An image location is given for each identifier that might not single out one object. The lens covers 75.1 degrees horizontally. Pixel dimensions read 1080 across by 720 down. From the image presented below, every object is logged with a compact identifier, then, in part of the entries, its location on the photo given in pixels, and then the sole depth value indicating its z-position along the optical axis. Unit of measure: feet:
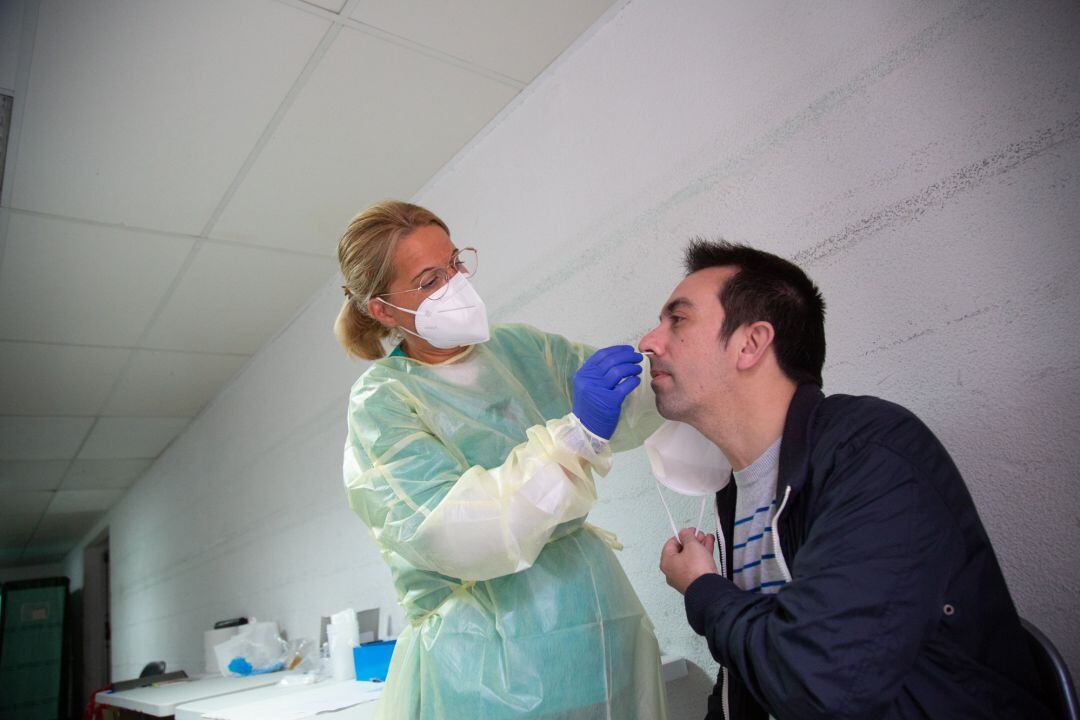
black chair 2.69
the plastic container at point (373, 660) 7.43
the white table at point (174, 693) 8.50
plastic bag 10.91
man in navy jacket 2.57
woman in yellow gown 3.59
